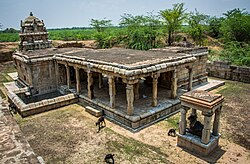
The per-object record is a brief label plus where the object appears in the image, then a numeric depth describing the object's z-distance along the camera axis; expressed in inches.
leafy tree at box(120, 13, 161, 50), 1094.4
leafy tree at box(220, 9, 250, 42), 1085.1
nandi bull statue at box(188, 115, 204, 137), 315.3
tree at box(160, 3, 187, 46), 1143.0
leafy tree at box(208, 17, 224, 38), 1515.9
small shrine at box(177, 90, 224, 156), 286.8
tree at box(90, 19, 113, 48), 1262.3
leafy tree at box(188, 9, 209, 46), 1258.6
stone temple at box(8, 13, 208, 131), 398.9
